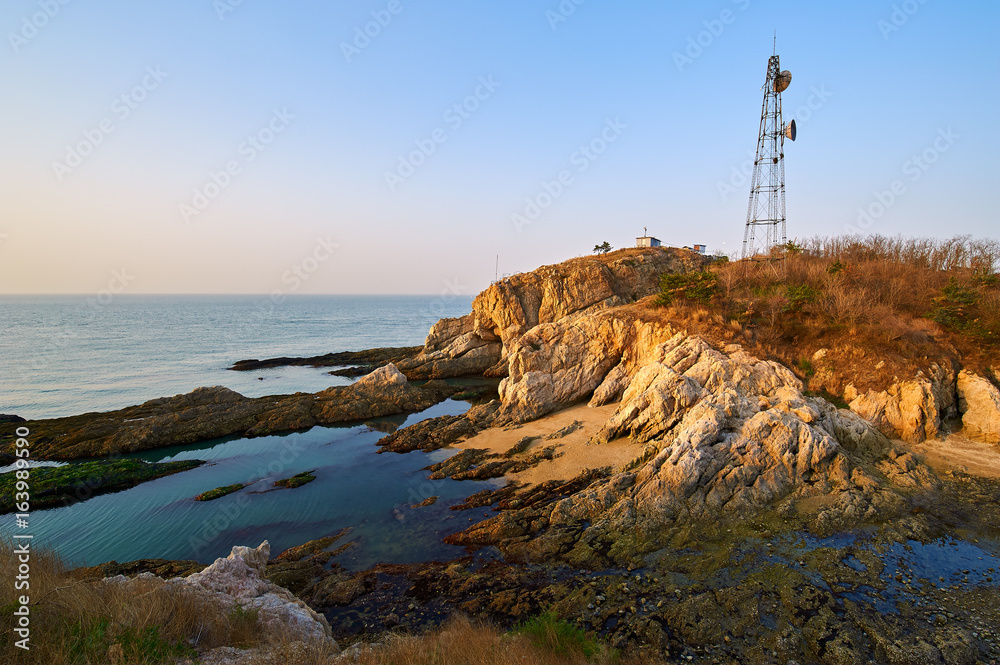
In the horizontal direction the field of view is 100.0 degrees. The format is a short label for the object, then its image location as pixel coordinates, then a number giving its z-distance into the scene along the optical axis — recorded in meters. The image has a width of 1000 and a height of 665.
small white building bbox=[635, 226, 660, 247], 47.62
